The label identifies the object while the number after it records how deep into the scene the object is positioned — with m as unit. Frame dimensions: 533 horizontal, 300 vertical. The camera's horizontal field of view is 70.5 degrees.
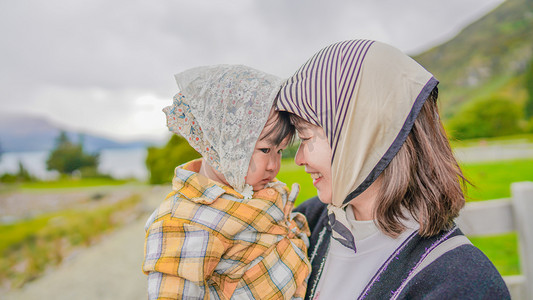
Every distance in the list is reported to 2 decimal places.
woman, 0.45
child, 0.51
